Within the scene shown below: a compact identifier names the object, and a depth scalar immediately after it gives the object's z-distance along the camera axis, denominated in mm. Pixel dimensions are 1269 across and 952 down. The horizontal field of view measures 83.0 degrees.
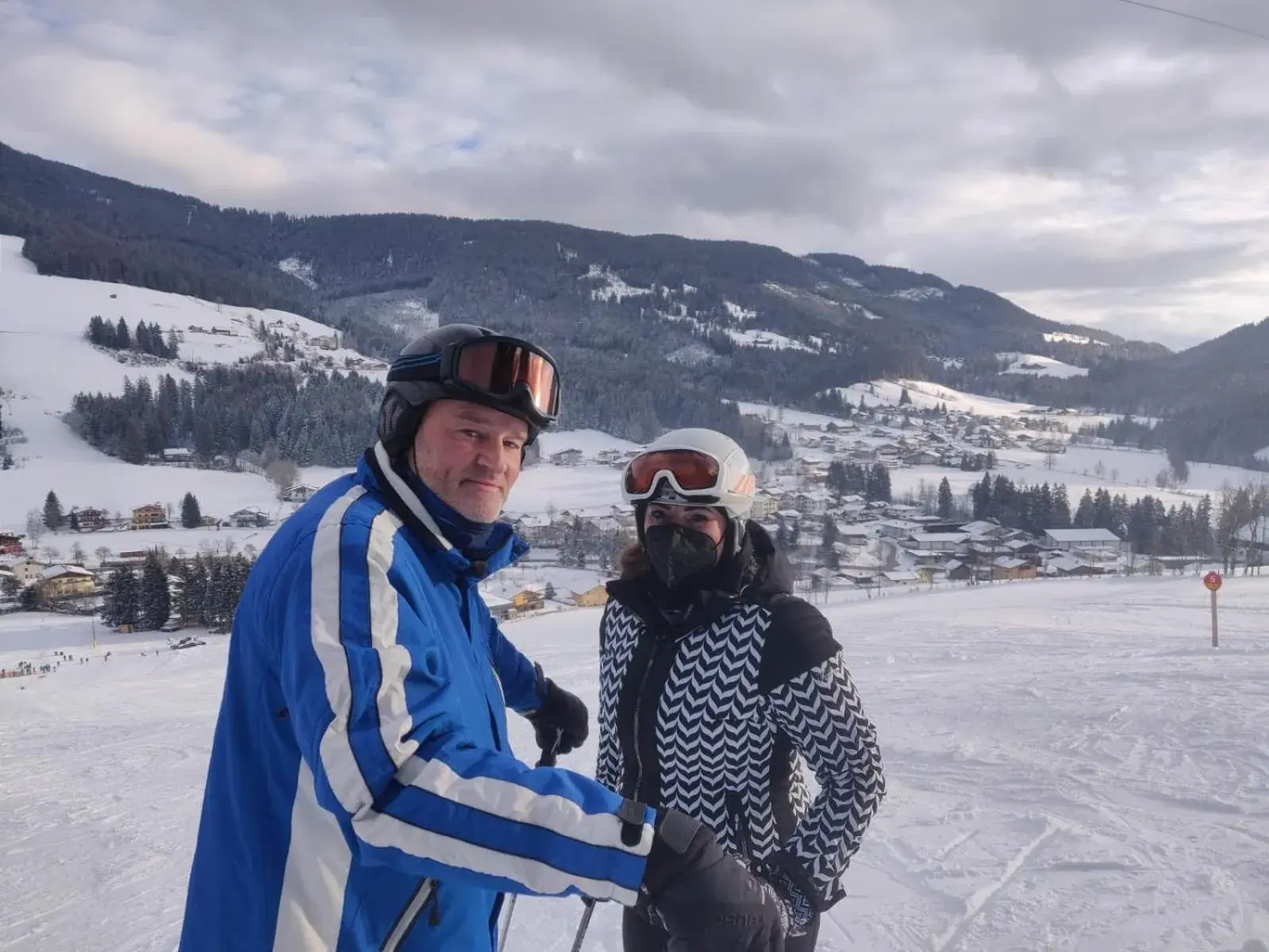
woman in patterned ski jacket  1808
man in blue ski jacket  1005
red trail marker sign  9220
